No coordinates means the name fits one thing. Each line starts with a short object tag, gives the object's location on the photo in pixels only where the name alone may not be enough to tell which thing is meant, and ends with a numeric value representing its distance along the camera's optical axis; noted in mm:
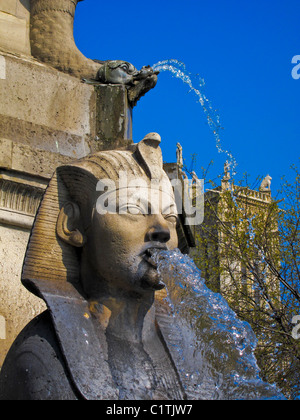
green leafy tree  15305
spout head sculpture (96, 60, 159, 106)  6168
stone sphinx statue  3717
